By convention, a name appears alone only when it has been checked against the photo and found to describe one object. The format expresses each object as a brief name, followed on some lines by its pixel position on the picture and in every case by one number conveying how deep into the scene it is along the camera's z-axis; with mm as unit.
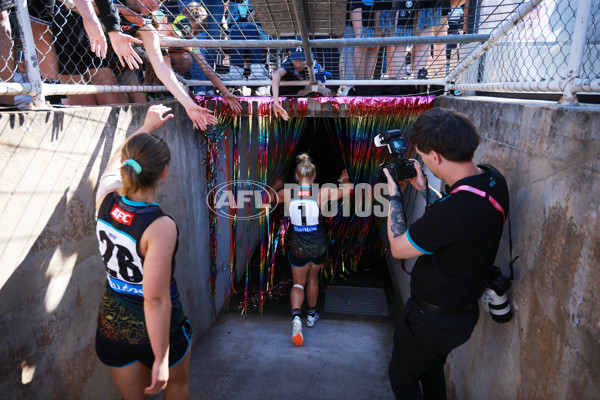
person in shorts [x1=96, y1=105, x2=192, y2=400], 1677
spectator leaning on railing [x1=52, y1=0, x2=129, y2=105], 2830
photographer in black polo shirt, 1664
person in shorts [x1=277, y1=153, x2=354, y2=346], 4129
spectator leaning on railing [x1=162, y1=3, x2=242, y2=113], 3603
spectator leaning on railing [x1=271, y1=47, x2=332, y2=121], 3697
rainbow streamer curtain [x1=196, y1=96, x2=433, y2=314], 3746
